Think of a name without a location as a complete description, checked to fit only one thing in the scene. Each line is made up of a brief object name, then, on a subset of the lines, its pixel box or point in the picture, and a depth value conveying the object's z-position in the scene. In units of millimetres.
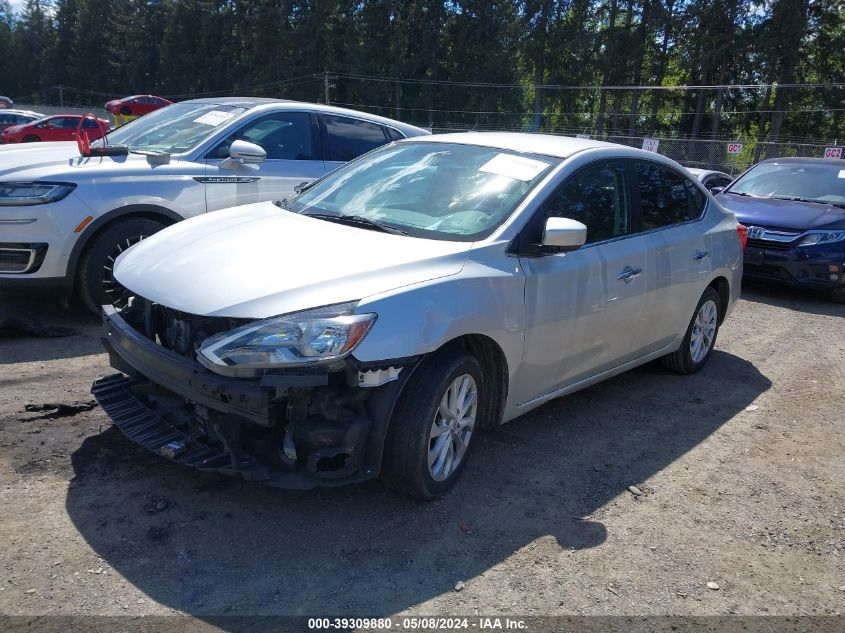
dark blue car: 8836
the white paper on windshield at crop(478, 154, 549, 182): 4227
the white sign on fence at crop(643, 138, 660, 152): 21033
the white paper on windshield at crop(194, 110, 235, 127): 6711
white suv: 5539
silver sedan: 3094
